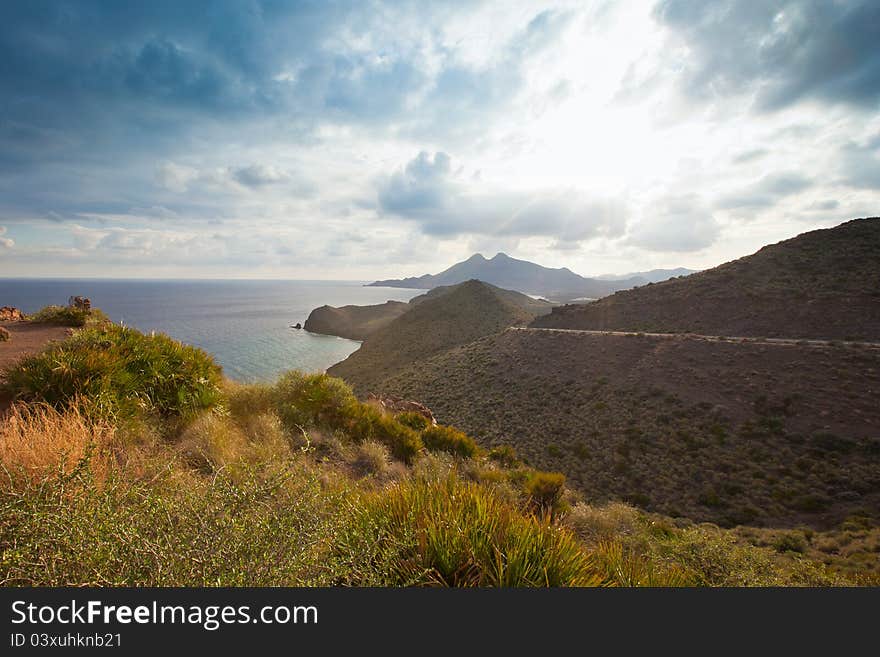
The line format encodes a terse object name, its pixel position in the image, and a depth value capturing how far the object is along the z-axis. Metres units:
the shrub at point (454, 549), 2.38
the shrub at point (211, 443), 4.79
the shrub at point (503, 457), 12.59
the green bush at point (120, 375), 5.25
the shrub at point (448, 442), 9.38
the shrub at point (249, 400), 7.53
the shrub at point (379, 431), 7.86
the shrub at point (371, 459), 6.37
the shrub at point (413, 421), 10.59
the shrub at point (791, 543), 10.63
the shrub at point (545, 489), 7.34
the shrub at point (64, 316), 11.29
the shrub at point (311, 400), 7.68
